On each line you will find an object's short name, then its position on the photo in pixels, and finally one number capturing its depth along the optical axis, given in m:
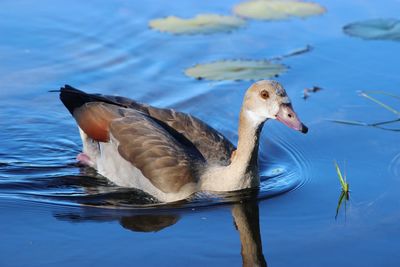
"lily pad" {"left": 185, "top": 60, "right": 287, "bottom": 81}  11.35
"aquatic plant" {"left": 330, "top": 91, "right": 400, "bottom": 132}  10.06
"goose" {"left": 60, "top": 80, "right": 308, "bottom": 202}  8.33
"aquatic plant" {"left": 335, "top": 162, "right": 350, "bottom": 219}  8.42
